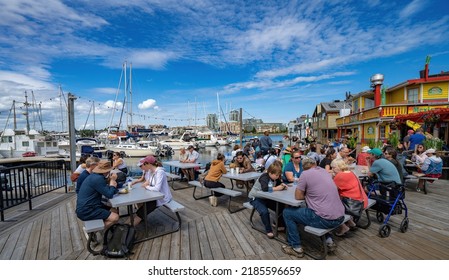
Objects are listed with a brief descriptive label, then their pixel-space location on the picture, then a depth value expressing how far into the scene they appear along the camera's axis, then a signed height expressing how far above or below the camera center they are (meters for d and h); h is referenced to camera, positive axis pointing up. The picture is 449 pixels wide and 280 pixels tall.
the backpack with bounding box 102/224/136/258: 2.75 -1.34
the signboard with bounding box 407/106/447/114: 10.33 +0.98
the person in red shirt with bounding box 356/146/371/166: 5.94 -0.76
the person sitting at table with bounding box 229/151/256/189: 5.38 -0.75
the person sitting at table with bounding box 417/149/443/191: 5.21 -0.87
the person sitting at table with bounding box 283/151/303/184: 4.14 -0.67
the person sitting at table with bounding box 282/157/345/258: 2.56 -0.90
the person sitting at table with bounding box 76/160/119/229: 2.83 -0.77
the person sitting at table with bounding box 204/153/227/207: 4.76 -0.95
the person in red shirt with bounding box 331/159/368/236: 3.01 -0.71
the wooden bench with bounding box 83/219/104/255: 2.61 -1.10
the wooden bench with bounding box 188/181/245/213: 4.27 -1.17
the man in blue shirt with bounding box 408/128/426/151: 6.67 -0.29
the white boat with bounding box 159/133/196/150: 32.44 -1.52
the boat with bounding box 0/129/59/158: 22.62 -1.03
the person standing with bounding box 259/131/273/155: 8.84 -0.48
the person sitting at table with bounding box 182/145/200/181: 6.82 -0.85
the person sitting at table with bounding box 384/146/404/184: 4.06 -0.52
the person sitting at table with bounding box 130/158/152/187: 3.65 -0.77
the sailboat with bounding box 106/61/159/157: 26.51 -1.68
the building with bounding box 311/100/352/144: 26.36 +1.64
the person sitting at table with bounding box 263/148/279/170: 5.74 -0.70
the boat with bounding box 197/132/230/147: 40.28 -1.32
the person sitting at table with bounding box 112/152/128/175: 6.04 -0.77
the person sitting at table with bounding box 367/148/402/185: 3.57 -0.67
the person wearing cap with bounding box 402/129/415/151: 7.17 -0.38
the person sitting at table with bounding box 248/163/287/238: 3.25 -0.96
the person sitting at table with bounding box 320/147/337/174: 4.62 -0.61
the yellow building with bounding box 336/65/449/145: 9.87 +1.09
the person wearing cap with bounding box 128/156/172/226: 3.42 -0.83
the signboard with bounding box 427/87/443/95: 12.59 +2.16
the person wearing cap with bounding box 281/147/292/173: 5.84 -0.62
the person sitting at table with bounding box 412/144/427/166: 5.50 -0.66
